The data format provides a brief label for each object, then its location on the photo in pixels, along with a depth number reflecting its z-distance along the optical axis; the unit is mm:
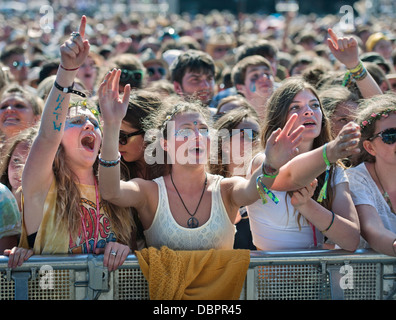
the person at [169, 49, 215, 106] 5613
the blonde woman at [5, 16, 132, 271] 2762
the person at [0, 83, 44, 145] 4594
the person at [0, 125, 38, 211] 3418
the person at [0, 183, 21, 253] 2736
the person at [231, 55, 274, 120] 5773
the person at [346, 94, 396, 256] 3105
